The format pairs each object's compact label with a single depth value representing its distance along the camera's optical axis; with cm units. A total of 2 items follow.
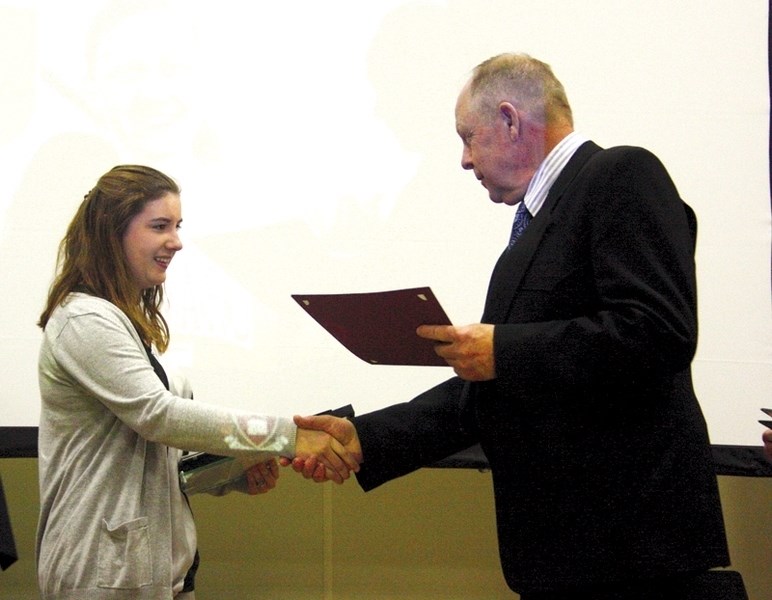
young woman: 201
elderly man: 154
